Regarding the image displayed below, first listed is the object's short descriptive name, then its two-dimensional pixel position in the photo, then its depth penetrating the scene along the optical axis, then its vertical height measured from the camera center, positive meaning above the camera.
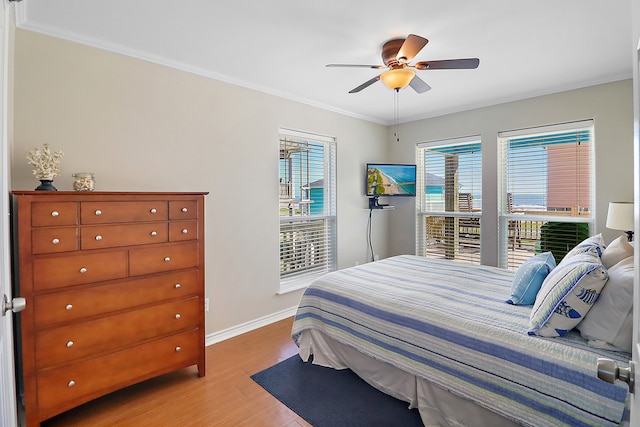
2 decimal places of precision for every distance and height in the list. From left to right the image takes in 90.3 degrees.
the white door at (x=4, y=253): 0.98 -0.14
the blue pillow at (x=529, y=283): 2.07 -0.49
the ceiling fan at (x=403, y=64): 2.20 +1.05
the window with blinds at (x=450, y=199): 4.24 +0.14
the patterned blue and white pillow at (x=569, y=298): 1.57 -0.46
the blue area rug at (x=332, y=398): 1.98 -1.30
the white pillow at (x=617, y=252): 1.86 -0.26
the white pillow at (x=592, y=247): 2.07 -0.26
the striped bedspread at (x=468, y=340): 1.43 -0.75
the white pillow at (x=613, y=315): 1.46 -0.51
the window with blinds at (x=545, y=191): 3.43 +0.21
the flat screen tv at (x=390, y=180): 4.55 +0.42
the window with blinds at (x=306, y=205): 3.77 +0.05
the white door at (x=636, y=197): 0.71 +0.03
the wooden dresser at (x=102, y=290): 1.79 -0.52
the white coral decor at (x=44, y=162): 1.93 +0.30
